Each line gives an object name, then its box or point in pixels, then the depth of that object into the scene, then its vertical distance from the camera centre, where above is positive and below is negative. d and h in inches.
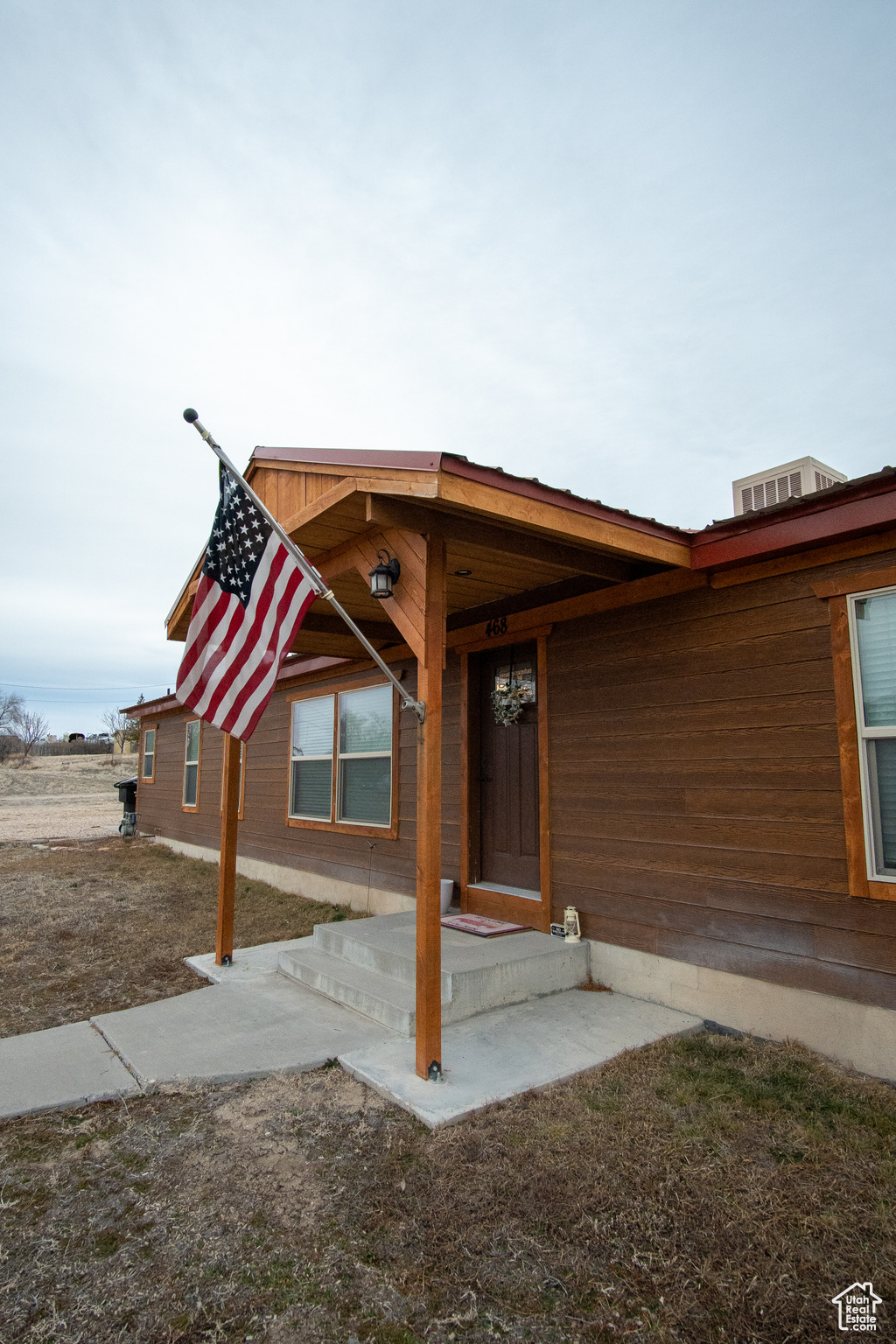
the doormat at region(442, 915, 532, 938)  185.7 -46.8
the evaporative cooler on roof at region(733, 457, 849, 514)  186.4 +72.6
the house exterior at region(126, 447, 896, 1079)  127.0 +8.2
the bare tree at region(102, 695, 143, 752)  1456.9 +53.3
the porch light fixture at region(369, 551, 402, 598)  134.9 +34.0
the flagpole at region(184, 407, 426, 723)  120.2 +33.2
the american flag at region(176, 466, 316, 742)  130.1 +26.8
